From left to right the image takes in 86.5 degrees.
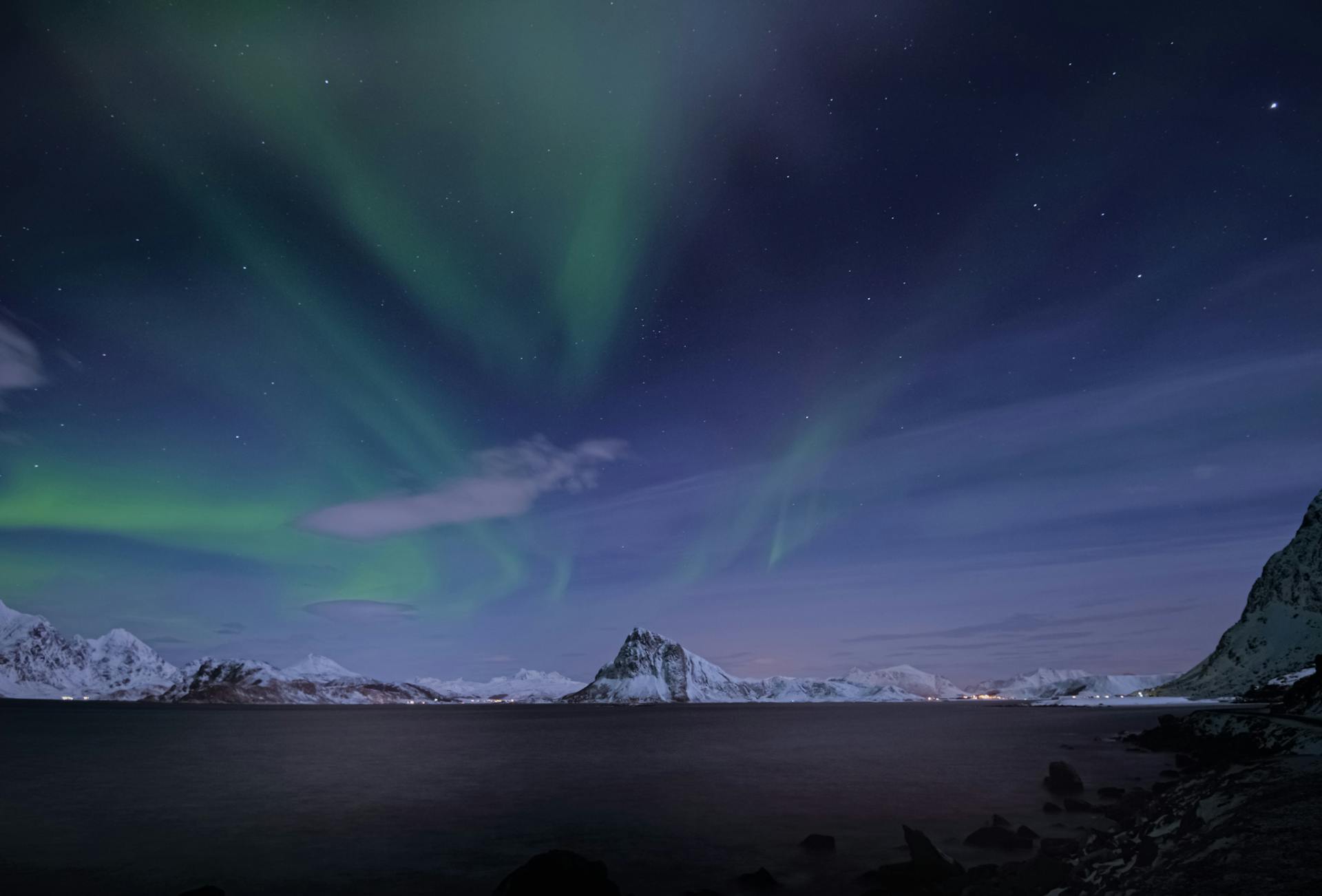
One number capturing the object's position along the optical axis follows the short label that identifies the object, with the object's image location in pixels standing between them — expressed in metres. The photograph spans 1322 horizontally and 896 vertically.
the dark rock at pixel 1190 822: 23.86
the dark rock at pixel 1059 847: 27.81
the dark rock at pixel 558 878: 24.06
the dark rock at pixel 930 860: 25.88
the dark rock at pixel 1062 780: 49.78
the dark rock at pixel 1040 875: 21.88
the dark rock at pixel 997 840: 31.84
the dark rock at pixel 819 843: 33.44
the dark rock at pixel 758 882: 26.80
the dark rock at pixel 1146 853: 21.40
